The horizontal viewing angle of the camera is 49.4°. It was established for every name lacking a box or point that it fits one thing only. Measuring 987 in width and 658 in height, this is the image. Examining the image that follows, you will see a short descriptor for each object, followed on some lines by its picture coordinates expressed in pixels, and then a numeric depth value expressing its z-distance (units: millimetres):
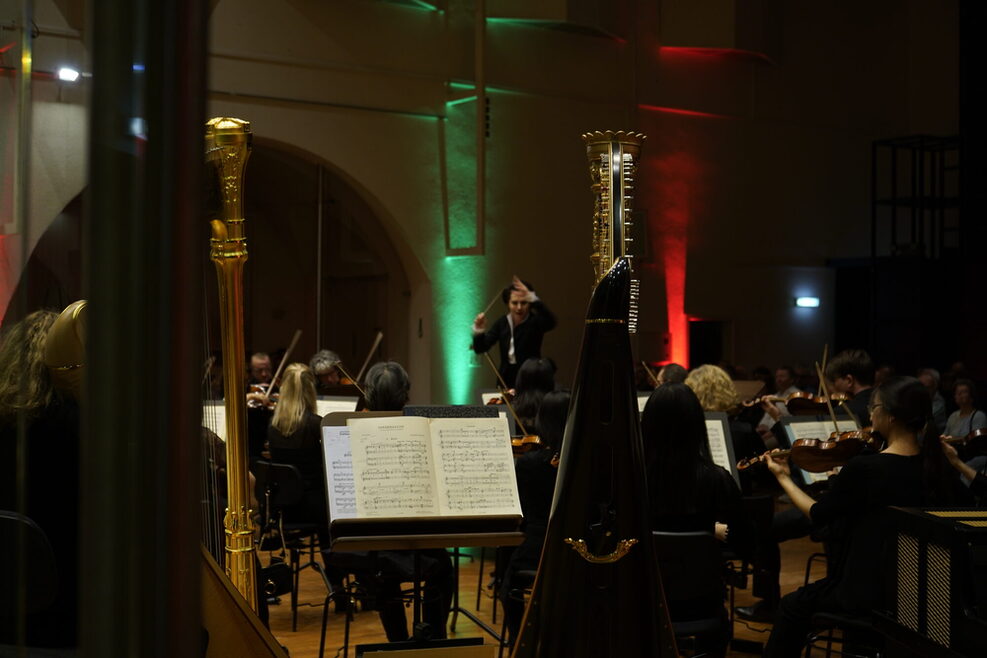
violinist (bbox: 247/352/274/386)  7809
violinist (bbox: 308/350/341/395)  6887
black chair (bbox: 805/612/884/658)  3408
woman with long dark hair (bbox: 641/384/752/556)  3555
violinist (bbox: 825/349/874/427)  5746
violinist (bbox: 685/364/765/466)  4988
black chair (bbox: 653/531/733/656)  3445
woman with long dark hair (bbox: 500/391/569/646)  4012
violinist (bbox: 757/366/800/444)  8766
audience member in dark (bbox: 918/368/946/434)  8016
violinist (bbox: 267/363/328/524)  5352
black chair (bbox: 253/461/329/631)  5062
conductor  7492
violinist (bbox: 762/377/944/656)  3436
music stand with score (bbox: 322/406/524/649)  3227
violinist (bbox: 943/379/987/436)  7344
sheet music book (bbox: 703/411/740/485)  4398
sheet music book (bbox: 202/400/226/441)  4708
